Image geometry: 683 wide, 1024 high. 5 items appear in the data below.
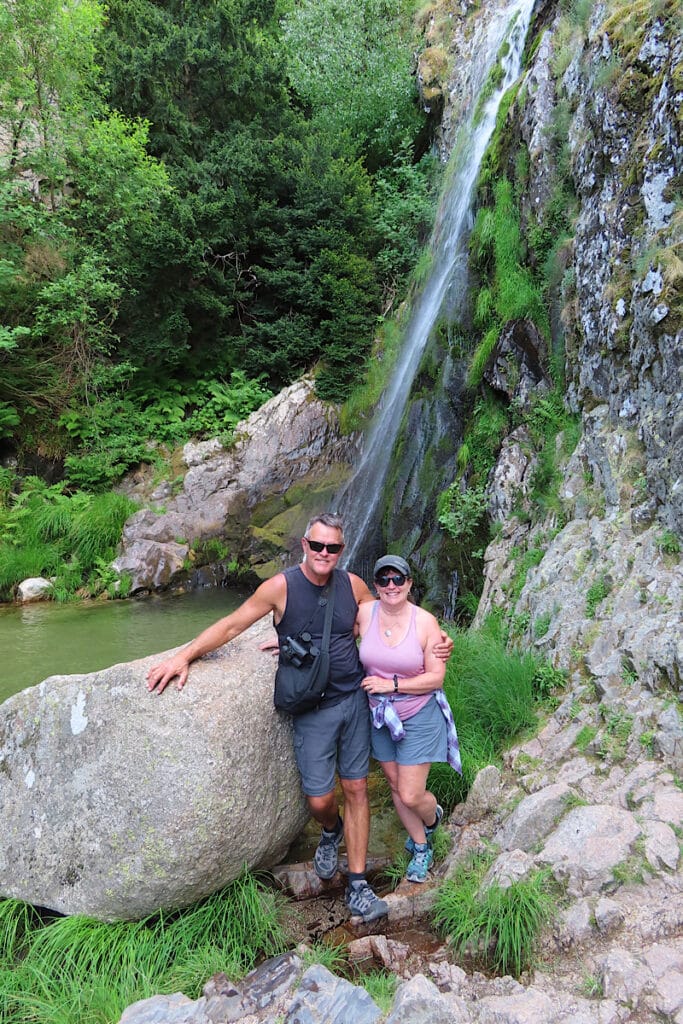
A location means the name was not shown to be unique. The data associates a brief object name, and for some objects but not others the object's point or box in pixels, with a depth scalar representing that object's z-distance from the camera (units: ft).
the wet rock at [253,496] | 33.17
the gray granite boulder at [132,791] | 9.29
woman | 10.26
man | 10.26
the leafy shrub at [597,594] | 13.15
